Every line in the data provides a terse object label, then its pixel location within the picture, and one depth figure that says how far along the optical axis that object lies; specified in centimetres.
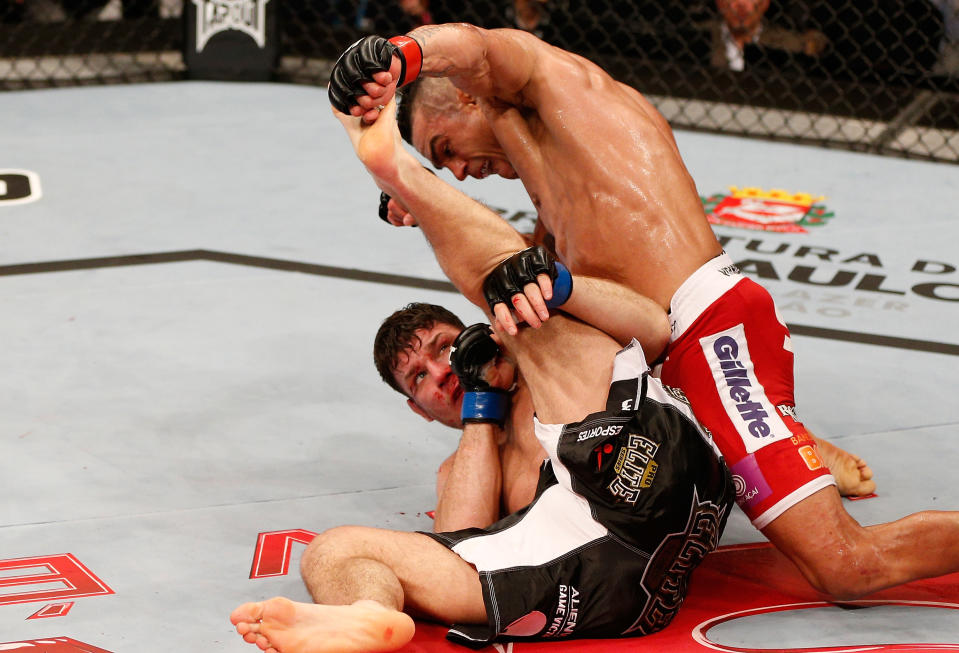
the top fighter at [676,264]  466
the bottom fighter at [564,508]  423
